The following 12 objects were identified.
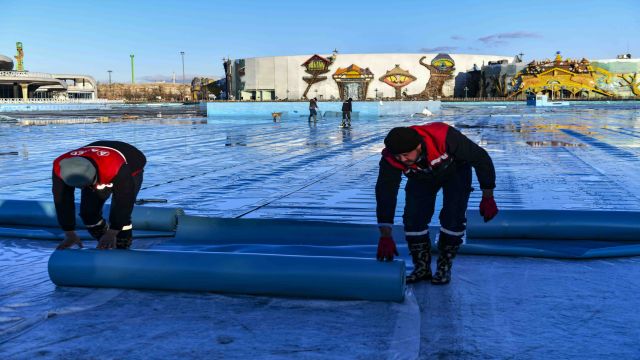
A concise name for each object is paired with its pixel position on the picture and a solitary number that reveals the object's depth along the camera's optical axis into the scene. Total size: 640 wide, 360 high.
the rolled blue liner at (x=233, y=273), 4.13
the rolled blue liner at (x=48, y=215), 6.21
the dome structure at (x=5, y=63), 99.65
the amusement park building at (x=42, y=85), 89.19
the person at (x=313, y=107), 29.05
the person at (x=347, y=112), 26.56
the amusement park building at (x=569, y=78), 76.56
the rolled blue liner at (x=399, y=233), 5.61
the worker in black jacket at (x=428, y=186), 4.04
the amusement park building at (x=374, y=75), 88.25
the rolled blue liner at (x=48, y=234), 6.15
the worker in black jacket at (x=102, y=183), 4.20
